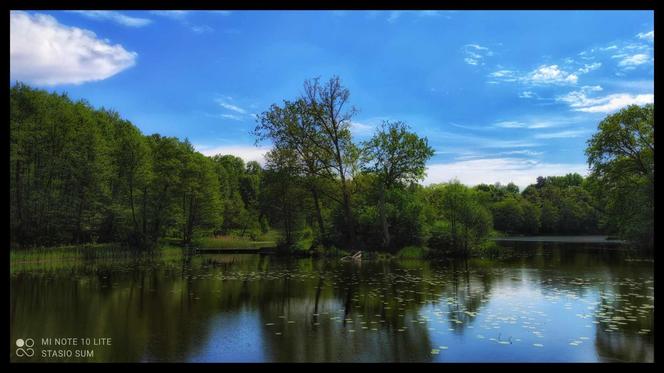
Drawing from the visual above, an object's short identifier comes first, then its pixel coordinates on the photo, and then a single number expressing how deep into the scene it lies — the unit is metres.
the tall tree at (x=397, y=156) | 41.72
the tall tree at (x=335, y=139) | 41.00
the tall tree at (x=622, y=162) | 37.20
